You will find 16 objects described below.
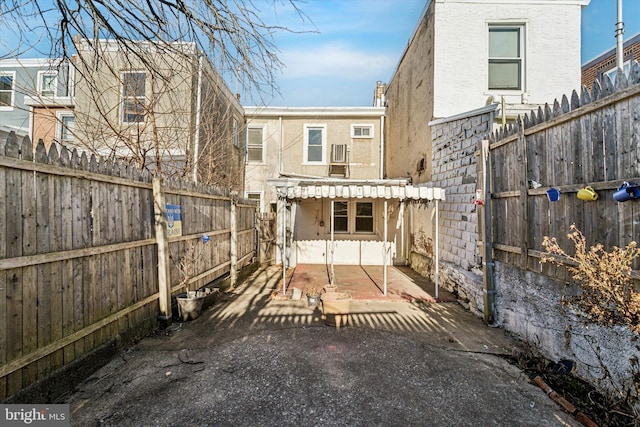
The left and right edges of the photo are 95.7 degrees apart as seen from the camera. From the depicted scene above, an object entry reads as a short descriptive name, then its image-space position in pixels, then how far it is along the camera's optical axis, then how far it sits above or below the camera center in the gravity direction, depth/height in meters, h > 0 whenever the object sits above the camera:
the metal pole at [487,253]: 4.77 -0.75
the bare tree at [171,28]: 2.75 +1.86
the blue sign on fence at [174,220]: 4.70 -0.18
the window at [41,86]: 11.70 +5.25
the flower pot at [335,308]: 5.00 -1.75
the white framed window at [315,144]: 12.05 +2.70
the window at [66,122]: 10.35 +3.41
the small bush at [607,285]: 2.40 -0.69
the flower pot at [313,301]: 5.71 -1.82
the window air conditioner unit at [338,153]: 11.64 +2.23
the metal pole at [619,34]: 6.01 +3.63
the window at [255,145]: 12.20 +2.69
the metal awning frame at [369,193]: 6.29 +0.35
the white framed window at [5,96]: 11.99 +4.78
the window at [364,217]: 10.45 -0.31
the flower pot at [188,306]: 4.75 -1.61
